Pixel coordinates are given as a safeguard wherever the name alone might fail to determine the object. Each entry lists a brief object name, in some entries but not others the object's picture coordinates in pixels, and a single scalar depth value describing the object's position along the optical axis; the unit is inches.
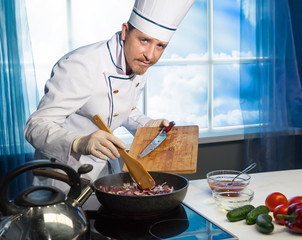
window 126.6
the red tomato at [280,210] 53.3
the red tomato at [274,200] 58.4
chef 71.9
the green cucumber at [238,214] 53.8
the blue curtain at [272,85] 149.2
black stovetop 47.6
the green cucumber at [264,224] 49.6
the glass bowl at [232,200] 57.4
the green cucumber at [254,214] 52.7
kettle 38.6
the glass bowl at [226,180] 59.9
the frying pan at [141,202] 50.4
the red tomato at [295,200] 58.3
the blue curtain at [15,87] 115.5
